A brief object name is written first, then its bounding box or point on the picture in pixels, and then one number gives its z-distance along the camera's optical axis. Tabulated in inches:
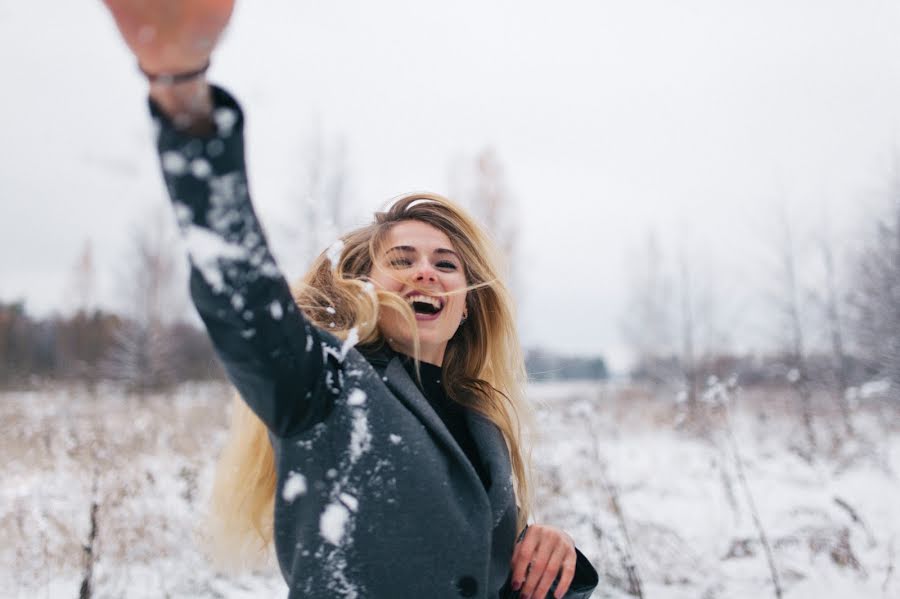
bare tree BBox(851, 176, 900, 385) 376.8
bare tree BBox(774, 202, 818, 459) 455.2
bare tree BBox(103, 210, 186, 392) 582.2
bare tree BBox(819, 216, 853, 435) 481.1
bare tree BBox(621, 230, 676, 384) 779.4
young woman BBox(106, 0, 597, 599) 26.3
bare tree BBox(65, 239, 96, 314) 752.1
